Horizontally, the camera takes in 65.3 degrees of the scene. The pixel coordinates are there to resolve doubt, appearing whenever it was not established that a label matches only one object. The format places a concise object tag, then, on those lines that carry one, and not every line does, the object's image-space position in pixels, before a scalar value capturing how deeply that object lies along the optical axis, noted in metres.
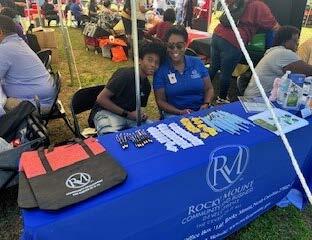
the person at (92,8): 7.15
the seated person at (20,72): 1.89
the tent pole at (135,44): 1.28
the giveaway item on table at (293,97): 1.55
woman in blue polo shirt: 1.73
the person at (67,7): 8.60
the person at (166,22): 3.61
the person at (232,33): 2.63
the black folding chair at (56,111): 2.01
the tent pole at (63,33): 3.12
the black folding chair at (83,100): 1.72
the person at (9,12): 3.37
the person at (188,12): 5.08
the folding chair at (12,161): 1.36
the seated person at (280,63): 1.94
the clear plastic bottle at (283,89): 1.58
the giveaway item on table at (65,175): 0.86
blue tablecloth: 0.88
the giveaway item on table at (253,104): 1.51
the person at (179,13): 5.07
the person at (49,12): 8.41
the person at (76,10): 8.12
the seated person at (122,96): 1.68
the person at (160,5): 7.25
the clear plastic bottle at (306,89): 1.58
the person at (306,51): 2.38
